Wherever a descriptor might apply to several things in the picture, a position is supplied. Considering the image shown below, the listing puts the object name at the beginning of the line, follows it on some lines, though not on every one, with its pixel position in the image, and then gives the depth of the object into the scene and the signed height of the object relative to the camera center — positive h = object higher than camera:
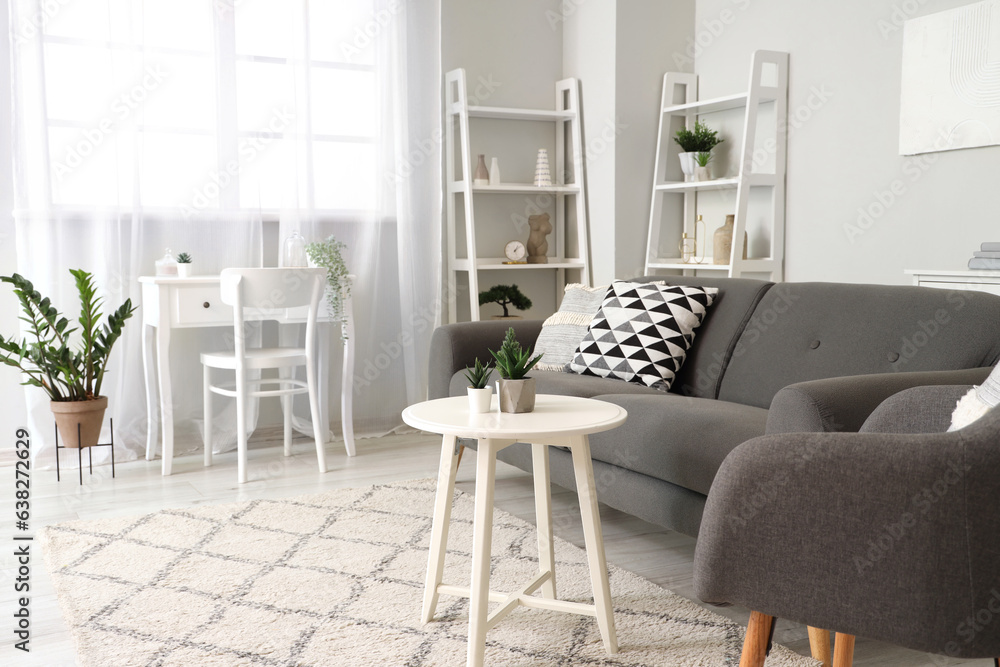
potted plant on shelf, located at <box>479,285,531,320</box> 4.38 -0.16
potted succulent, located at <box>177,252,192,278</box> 3.70 +0.00
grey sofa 1.95 -0.29
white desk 3.50 -0.21
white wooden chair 3.41 -0.26
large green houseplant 3.31 -0.36
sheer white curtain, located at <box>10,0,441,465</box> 3.64 +0.50
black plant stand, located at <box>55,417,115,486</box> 3.32 -0.73
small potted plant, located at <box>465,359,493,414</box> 1.95 -0.29
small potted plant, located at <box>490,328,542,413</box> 1.93 -0.26
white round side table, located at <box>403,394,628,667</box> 1.77 -0.49
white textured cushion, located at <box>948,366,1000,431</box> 1.37 -0.22
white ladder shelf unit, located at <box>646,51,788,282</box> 3.85 +0.42
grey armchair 1.22 -0.40
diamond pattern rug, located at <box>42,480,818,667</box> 1.89 -0.84
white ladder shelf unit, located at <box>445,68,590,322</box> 4.37 +0.46
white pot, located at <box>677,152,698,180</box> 4.20 +0.49
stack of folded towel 2.77 +0.02
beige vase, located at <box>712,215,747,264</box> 3.99 +0.11
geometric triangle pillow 2.94 -0.24
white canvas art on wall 3.06 +0.67
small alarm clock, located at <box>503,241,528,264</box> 4.59 +0.07
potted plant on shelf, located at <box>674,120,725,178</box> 4.17 +0.58
